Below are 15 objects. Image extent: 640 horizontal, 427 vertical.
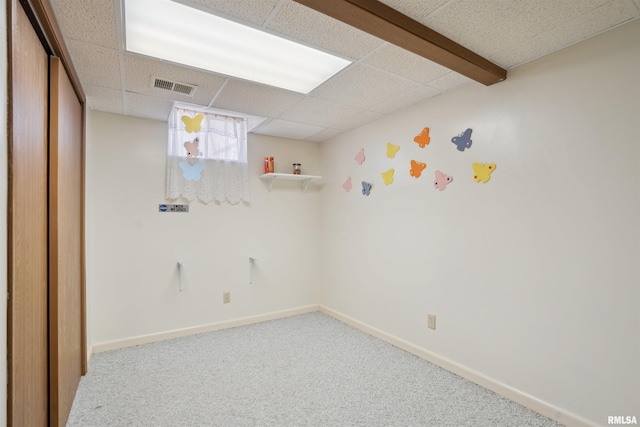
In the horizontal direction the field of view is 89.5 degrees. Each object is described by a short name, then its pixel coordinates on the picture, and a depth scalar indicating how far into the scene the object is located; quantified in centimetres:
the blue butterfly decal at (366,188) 345
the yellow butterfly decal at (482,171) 234
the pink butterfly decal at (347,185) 374
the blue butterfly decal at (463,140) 249
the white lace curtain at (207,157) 328
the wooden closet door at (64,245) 173
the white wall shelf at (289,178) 376
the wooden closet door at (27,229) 116
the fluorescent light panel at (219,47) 176
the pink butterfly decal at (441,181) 263
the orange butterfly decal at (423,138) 280
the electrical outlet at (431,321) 274
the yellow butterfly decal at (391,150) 312
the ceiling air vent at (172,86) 239
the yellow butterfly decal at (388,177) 317
